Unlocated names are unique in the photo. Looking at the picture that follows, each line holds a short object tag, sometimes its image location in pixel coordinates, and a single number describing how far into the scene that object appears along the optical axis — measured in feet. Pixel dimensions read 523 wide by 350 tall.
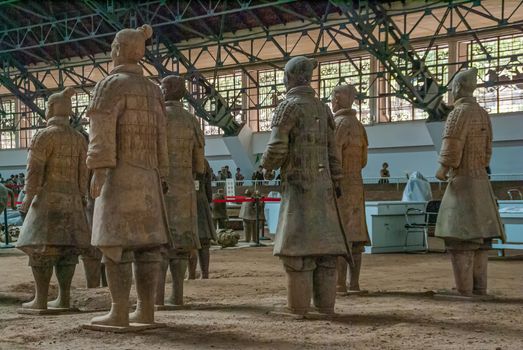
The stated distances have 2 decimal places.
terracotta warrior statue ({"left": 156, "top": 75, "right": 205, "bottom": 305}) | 22.86
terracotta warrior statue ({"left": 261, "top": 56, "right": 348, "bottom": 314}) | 19.89
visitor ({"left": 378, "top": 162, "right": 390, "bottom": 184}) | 72.97
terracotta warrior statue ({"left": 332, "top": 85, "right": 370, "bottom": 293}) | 26.27
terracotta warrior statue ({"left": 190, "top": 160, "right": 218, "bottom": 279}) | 27.99
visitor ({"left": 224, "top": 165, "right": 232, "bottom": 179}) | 83.30
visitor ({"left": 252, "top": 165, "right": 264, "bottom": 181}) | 79.51
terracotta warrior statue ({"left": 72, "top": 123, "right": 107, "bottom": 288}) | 27.80
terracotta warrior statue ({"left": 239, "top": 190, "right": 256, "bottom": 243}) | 53.62
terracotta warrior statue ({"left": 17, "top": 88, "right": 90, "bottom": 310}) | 22.54
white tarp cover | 54.60
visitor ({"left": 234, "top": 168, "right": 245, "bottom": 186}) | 80.48
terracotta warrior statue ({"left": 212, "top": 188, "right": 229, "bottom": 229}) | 53.95
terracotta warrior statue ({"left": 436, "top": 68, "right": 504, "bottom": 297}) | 24.54
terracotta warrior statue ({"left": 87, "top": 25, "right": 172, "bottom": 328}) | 17.11
